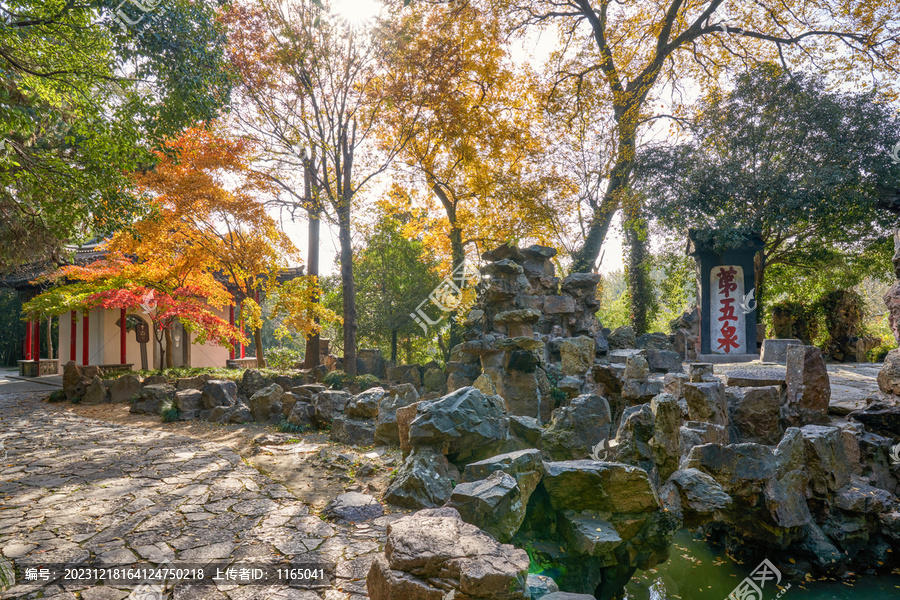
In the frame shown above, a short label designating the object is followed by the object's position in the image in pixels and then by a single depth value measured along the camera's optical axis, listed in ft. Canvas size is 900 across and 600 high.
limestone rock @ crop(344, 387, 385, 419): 24.38
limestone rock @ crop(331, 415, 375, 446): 22.29
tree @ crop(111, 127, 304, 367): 34.91
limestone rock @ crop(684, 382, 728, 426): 18.28
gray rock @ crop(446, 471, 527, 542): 11.14
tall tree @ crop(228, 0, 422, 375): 33.88
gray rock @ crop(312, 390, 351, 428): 25.61
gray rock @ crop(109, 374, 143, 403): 34.35
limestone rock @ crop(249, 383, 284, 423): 27.78
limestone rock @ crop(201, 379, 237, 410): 29.48
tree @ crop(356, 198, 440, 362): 48.08
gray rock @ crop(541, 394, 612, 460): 19.08
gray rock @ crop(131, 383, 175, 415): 30.58
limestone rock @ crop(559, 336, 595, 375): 33.12
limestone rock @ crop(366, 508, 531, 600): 7.61
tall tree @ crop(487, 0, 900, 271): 43.60
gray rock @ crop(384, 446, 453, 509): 13.98
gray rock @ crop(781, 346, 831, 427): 19.42
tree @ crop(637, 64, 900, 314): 34.94
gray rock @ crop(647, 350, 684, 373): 32.30
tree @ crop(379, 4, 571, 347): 38.24
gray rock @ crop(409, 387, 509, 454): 15.24
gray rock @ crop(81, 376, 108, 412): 34.32
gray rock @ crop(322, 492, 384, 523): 13.07
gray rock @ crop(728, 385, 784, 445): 19.31
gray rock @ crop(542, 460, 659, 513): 12.71
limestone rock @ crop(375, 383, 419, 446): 21.79
